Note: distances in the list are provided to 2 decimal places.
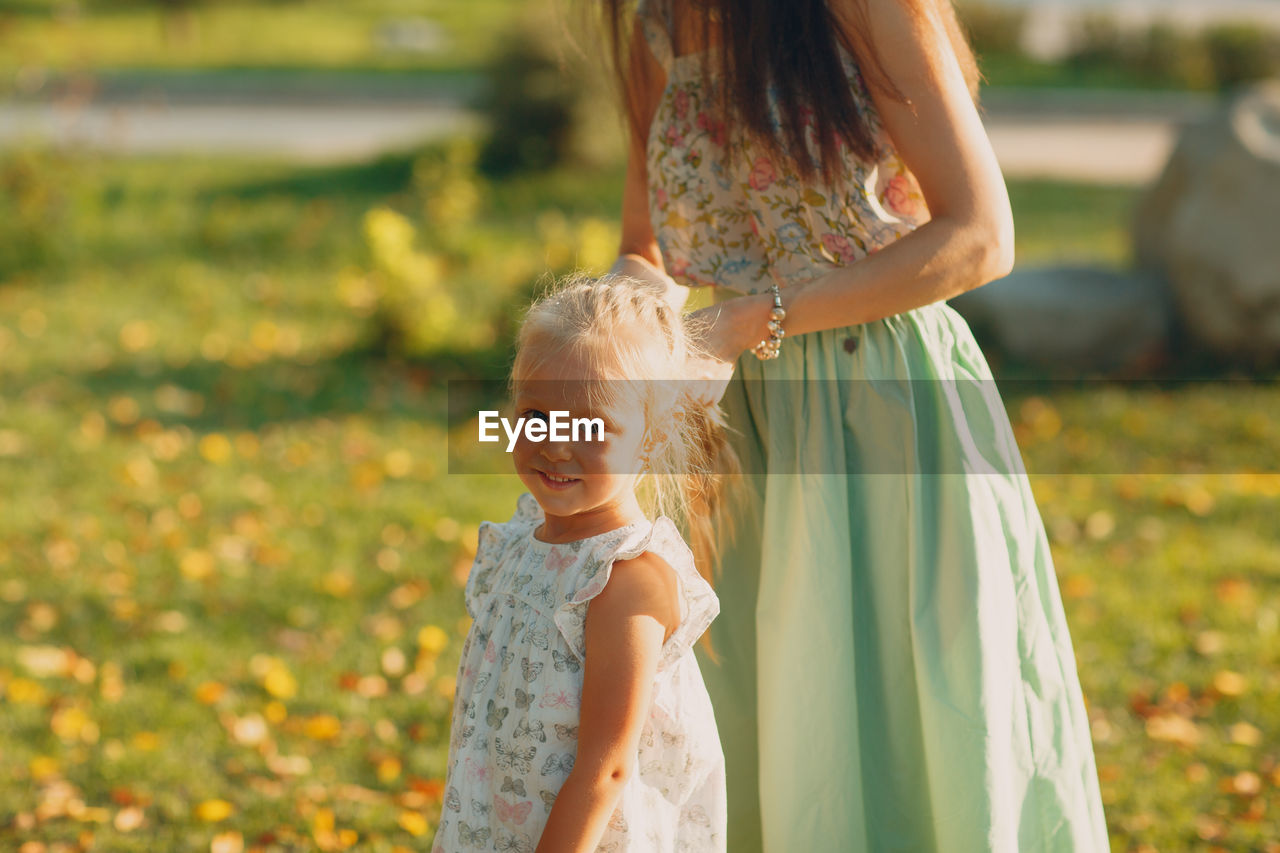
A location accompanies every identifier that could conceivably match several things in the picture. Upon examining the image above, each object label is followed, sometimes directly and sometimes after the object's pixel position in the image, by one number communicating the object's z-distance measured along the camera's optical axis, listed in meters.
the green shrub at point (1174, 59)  15.57
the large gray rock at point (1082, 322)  6.10
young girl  1.44
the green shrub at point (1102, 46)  16.06
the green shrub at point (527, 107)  8.51
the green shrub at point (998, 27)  16.00
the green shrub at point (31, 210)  7.07
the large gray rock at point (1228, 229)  5.78
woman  1.67
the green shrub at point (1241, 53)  15.27
